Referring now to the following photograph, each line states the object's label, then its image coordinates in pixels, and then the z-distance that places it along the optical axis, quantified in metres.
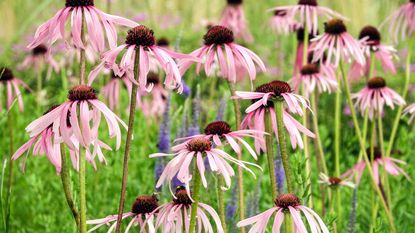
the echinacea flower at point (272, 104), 3.01
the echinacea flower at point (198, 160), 2.74
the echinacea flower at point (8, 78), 5.44
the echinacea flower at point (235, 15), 8.74
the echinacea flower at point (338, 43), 4.71
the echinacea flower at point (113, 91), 7.10
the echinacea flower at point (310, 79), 5.24
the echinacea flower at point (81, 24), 2.93
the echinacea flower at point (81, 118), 2.71
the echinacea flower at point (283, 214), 2.75
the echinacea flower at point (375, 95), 5.19
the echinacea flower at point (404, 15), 5.14
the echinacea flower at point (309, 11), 5.22
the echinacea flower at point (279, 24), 6.10
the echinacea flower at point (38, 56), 8.37
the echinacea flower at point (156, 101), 7.50
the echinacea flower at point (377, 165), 5.18
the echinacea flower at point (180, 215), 2.93
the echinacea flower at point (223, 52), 3.40
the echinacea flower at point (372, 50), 5.58
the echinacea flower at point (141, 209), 3.18
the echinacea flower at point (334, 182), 4.39
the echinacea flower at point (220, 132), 3.03
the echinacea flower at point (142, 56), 2.86
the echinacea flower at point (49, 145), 3.06
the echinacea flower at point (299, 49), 6.10
